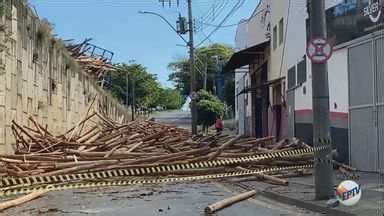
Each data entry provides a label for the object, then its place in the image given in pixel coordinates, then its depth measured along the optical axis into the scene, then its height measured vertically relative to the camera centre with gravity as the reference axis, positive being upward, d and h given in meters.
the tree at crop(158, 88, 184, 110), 152.27 +5.01
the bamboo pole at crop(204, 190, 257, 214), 11.38 -1.63
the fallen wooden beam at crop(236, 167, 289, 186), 15.86 -1.58
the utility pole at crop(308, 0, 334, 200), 12.35 +0.03
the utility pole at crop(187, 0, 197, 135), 41.06 +3.09
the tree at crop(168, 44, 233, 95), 114.50 +10.36
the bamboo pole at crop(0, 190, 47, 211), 12.54 -1.66
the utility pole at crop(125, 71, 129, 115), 90.06 +3.26
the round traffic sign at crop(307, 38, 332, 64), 12.49 +1.35
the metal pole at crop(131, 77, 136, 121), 79.49 +4.40
